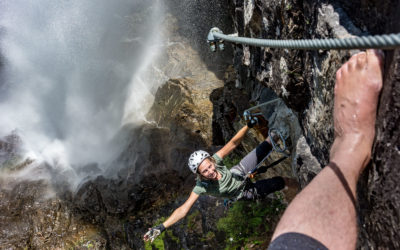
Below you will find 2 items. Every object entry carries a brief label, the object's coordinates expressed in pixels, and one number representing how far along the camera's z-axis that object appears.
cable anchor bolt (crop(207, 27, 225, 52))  3.74
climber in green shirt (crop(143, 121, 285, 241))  4.23
